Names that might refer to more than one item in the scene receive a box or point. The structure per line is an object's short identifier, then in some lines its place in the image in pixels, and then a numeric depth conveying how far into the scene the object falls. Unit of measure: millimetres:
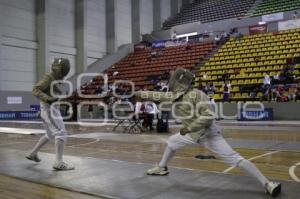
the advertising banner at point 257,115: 18688
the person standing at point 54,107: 5789
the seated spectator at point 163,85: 21680
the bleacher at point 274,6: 29577
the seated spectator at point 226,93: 20269
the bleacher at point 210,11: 33062
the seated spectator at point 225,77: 22772
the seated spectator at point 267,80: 19981
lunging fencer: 4426
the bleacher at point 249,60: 21719
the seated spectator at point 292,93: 18450
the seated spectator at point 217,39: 29066
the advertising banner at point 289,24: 26406
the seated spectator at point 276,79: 20127
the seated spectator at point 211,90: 21041
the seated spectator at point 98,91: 26689
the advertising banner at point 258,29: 27891
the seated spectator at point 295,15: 26998
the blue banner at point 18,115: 24516
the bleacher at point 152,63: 27328
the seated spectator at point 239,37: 27791
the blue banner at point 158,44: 32250
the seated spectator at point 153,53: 31116
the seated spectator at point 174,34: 33481
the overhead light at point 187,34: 32262
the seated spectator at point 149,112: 13969
